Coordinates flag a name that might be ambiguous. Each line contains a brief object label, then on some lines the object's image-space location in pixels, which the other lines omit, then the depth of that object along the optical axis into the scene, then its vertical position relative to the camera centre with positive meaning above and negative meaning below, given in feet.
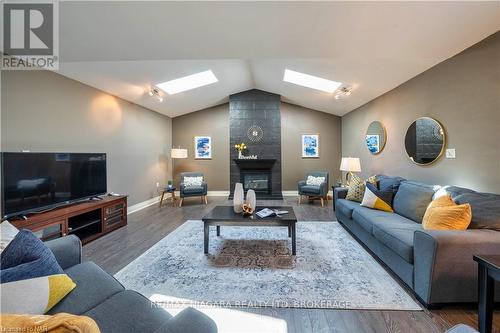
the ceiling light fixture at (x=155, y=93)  14.80 +4.95
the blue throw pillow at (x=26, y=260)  3.28 -1.64
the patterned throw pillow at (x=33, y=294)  2.98 -1.99
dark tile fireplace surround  20.76 +3.08
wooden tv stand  8.12 -2.59
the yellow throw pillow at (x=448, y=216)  6.00 -1.49
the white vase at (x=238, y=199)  9.30 -1.54
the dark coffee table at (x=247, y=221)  8.38 -2.26
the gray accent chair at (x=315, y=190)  17.61 -2.21
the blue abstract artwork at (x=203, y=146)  22.59 +1.82
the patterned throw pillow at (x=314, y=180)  18.61 -1.45
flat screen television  7.61 -0.73
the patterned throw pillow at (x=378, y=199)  9.89 -1.61
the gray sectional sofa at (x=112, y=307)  2.95 -2.51
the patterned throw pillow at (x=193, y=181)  19.01 -1.60
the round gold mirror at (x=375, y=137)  14.06 +1.88
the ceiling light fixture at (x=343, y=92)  14.67 +5.12
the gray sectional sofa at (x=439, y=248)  5.35 -2.29
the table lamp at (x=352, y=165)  14.39 -0.05
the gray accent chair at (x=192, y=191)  17.91 -2.32
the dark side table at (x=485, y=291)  4.43 -2.64
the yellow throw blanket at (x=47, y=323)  1.97 -1.53
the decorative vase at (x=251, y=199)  9.38 -1.56
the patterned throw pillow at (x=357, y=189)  11.57 -1.36
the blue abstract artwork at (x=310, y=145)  21.95 +1.89
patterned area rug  5.97 -3.71
